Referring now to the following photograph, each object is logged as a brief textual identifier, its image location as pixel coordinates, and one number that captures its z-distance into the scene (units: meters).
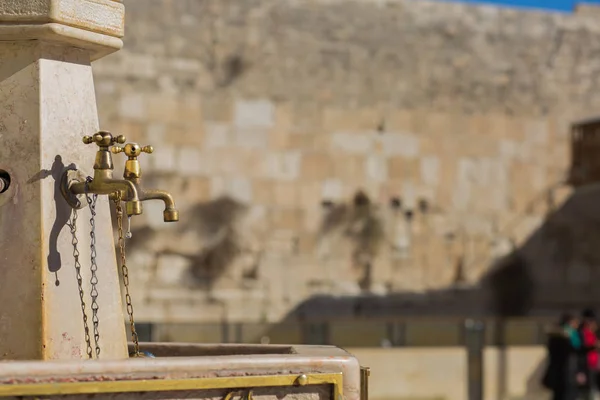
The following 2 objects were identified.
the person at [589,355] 10.43
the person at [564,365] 10.16
